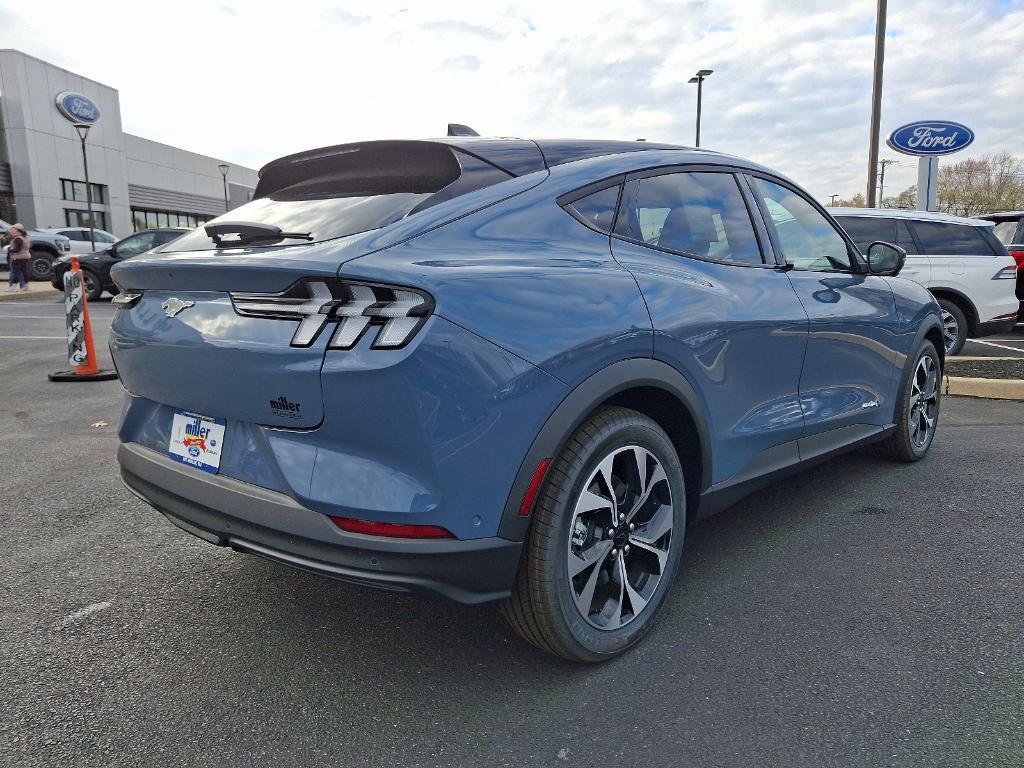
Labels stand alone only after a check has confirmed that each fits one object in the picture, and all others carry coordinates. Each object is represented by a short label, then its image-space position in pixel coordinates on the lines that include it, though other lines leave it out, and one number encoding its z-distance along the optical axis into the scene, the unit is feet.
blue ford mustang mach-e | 6.33
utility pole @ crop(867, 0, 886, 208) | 44.73
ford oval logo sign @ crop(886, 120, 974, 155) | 51.08
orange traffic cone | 24.13
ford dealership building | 132.36
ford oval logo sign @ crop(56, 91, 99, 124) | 139.85
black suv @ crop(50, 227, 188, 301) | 55.21
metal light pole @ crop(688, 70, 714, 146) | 79.92
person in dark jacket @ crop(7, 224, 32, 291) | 62.51
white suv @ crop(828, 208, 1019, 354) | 28.89
